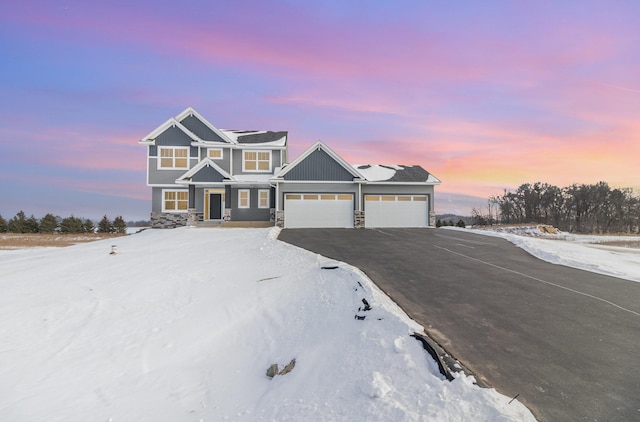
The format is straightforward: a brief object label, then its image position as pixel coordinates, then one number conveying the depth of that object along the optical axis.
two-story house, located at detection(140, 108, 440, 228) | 22.47
